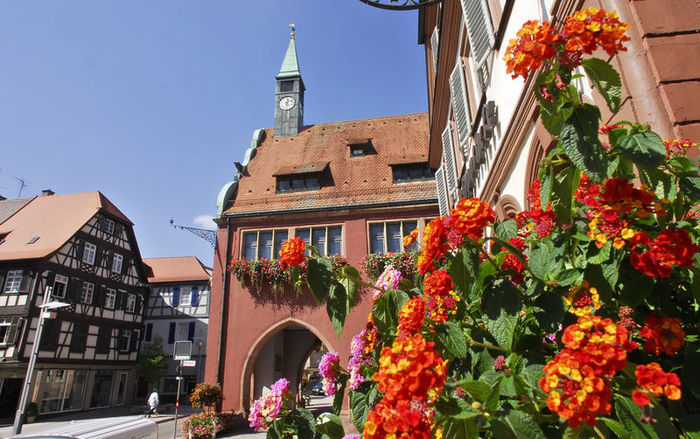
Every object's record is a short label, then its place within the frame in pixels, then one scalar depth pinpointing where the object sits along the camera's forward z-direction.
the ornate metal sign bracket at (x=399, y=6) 4.28
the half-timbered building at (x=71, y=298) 17.64
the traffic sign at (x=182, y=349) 10.98
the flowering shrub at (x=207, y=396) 11.14
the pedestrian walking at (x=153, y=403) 17.38
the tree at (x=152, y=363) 23.23
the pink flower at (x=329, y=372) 2.27
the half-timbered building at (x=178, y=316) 26.20
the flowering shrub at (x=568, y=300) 0.96
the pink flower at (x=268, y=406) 1.84
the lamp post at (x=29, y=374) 10.88
